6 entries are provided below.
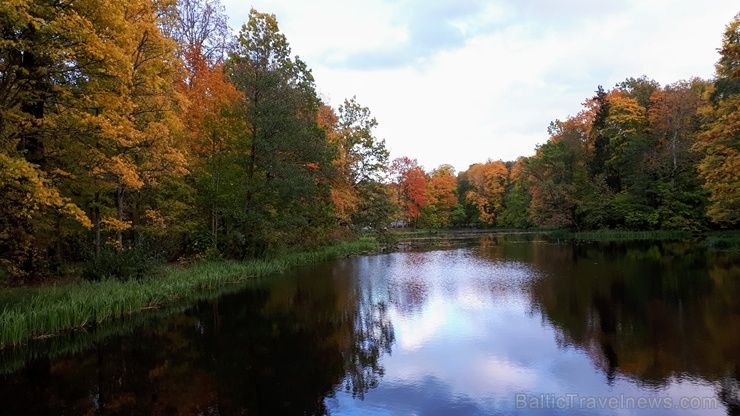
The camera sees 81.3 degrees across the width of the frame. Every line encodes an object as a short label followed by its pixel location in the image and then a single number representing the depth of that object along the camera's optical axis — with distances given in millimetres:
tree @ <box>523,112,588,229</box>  40625
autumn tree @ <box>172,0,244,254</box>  19141
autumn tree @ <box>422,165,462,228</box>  59812
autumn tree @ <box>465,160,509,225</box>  62688
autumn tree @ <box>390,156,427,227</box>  53875
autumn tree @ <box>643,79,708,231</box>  32969
